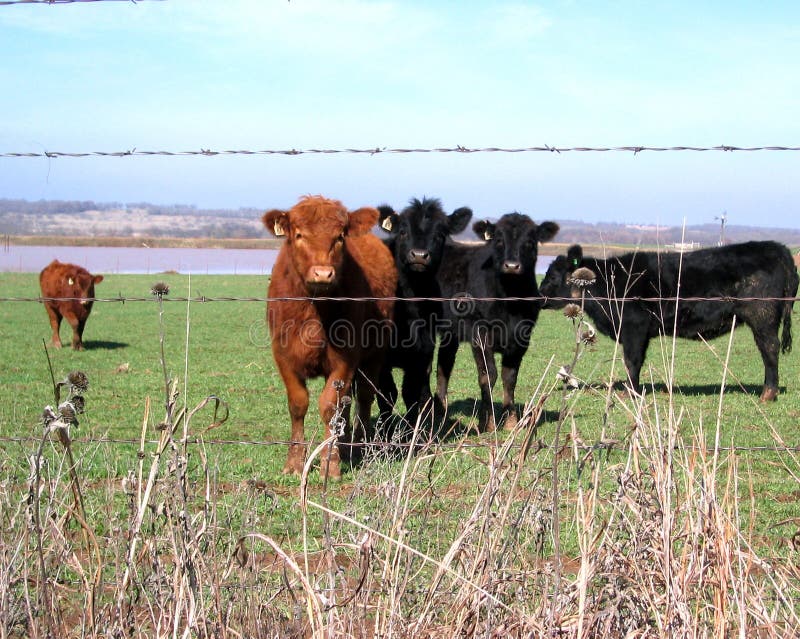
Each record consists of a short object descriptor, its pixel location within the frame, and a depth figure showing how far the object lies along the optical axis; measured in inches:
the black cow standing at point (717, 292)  436.1
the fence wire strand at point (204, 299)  155.1
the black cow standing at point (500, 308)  355.9
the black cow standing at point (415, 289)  333.7
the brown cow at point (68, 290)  585.6
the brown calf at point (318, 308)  245.6
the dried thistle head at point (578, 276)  139.8
